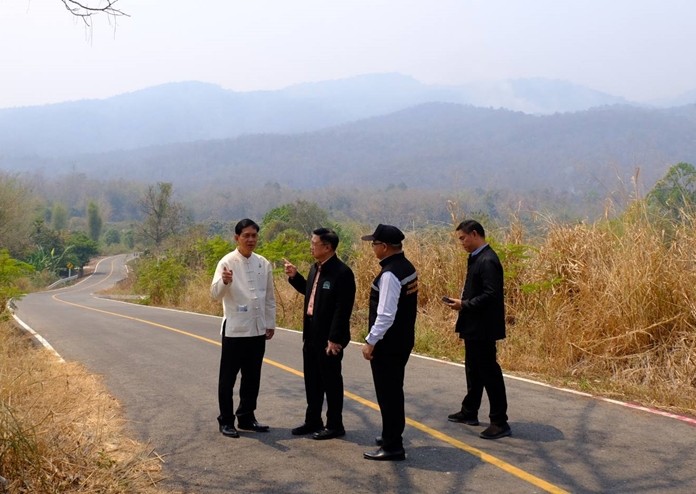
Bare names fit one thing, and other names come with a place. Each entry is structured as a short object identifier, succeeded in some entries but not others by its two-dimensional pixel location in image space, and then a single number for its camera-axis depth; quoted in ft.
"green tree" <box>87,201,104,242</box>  471.62
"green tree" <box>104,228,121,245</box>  472.89
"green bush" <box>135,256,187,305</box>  102.17
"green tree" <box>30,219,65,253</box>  288.71
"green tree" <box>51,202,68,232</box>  496.23
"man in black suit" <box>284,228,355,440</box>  22.68
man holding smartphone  23.45
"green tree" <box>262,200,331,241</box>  158.73
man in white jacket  24.04
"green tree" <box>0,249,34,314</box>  50.01
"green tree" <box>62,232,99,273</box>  300.81
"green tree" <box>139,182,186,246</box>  319.88
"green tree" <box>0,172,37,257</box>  201.26
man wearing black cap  20.98
